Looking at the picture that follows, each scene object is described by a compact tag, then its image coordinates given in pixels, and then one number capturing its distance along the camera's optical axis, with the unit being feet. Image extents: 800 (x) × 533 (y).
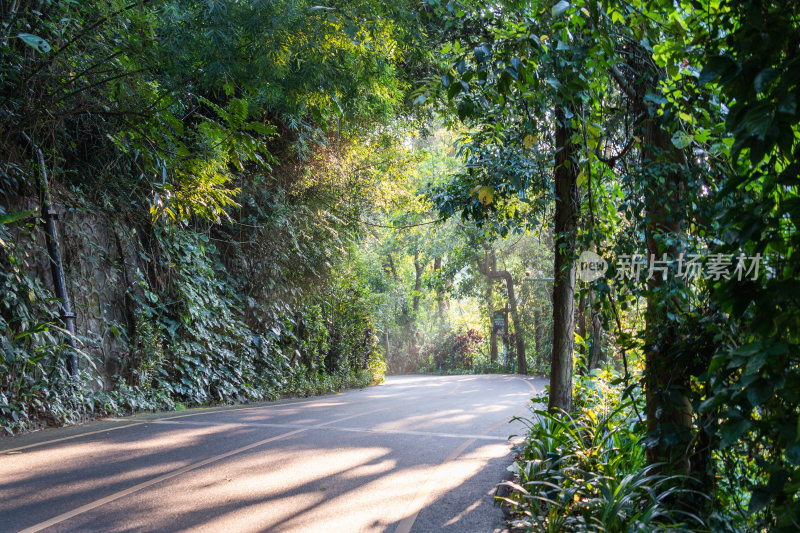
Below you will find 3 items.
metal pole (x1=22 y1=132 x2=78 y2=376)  28.02
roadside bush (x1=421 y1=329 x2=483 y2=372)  129.70
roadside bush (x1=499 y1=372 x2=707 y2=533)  12.01
